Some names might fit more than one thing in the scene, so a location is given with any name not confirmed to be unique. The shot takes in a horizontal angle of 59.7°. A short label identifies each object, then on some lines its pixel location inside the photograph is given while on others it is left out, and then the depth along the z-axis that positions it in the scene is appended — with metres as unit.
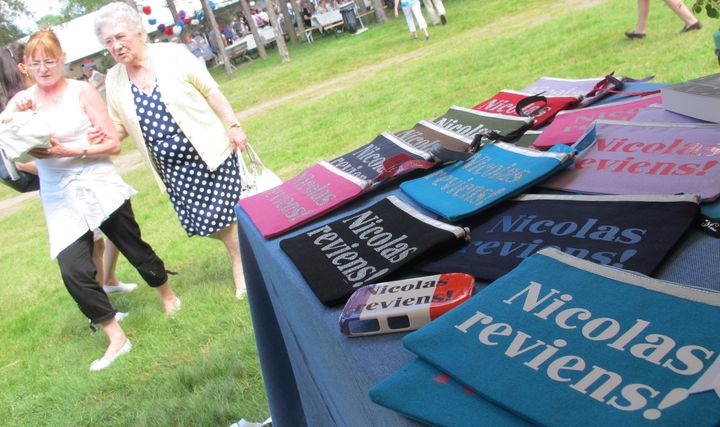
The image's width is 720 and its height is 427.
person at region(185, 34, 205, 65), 25.20
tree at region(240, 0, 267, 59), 21.69
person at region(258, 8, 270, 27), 30.12
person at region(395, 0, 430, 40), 14.40
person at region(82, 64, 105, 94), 20.88
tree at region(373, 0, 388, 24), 20.53
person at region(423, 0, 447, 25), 15.70
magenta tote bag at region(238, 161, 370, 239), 1.63
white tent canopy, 26.16
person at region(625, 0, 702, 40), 6.27
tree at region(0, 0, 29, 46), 29.98
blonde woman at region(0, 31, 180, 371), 3.43
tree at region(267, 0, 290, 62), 19.52
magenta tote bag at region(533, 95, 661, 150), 1.58
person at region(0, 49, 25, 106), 3.77
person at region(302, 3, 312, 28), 26.58
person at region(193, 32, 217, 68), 26.71
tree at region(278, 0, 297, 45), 25.33
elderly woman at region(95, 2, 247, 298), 3.54
